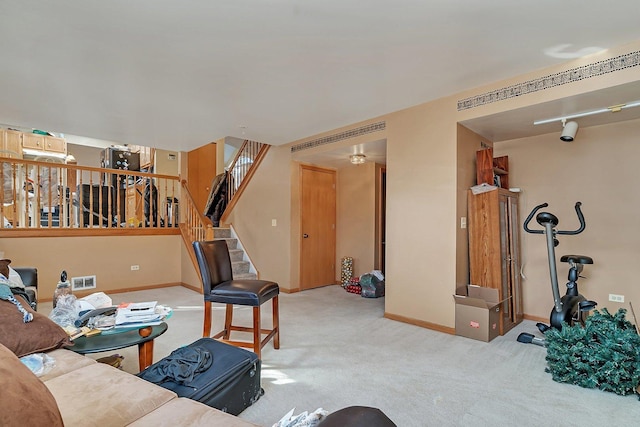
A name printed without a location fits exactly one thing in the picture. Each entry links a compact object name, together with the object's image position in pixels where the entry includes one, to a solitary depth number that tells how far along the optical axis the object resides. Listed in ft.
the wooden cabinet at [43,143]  21.95
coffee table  5.61
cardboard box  10.24
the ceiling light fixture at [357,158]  16.26
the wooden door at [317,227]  17.93
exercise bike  9.50
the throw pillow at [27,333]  5.05
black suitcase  5.12
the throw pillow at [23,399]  2.25
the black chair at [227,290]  8.14
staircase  18.47
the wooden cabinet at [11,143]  20.51
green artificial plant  7.09
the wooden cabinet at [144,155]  28.23
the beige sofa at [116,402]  3.74
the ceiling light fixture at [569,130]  10.01
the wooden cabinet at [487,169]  11.46
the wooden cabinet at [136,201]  20.86
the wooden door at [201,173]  26.40
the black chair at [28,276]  10.87
